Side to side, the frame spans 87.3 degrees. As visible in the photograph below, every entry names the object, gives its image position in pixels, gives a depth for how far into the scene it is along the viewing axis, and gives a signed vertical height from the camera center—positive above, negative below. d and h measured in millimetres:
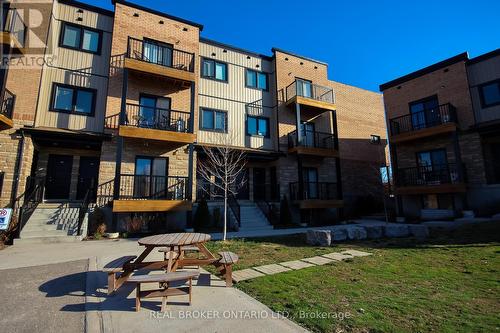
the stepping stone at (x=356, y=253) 7285 -1396
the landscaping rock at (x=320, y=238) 8891 -1136
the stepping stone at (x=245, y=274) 5238 -1434
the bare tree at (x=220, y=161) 14422 +2549
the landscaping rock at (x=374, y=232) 10281 -1103
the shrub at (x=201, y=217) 12930 -555
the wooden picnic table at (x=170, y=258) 4522 -982
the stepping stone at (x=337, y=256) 6953 -1408
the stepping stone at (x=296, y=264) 6170 -1427
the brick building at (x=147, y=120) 11844 +4587
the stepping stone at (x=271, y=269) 5740 -1432
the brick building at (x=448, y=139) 14414 +3836
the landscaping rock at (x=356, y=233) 9961 -1098
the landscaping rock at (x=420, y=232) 10047 -1100
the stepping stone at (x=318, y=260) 6527 -1419
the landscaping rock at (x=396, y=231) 10391 -1087
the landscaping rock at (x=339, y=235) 9516 -1111
